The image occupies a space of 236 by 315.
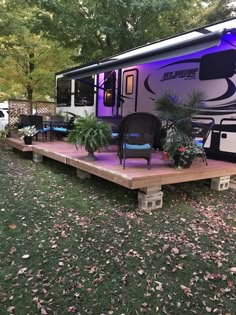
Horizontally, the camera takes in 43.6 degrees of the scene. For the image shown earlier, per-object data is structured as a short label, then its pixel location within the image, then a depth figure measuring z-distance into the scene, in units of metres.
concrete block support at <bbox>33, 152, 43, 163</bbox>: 6.29
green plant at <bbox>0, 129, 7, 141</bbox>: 9.62
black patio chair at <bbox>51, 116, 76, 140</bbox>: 7.98
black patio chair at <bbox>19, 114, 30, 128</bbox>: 7.36
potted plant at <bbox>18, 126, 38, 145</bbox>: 6.64
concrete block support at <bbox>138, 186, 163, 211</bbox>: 3.65
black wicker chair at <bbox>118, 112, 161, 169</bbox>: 4.04
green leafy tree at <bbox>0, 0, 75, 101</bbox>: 11.16
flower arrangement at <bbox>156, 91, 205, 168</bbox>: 4.17
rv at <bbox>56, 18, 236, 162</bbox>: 4.50
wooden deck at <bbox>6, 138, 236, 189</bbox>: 3.62
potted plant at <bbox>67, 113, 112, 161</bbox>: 4.46
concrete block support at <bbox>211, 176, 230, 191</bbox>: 4.54
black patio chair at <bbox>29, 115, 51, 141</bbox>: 7.34
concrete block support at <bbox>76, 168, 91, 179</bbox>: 4.82
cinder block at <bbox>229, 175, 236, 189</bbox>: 4.80
